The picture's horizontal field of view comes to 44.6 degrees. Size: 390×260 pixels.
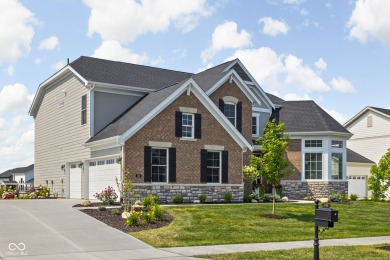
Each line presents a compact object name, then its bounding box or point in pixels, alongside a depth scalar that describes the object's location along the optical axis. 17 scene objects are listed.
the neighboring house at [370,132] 43.66
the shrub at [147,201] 20.67
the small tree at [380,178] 34.19
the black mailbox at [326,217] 10.42
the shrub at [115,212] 19.05
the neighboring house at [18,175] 65.34
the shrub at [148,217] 17.31
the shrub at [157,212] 17.84
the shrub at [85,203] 21.97
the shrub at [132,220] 16.83
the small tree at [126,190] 19.80
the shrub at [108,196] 23.16
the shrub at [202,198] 25.31
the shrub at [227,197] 26.41
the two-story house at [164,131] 24.64
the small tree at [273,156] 21.30
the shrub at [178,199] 24.41
